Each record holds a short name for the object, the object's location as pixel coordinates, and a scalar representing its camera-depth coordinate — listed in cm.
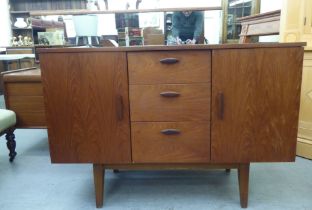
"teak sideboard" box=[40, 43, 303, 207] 115
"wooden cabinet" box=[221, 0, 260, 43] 411
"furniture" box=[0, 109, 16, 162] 174
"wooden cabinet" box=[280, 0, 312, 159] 178
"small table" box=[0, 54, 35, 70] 286
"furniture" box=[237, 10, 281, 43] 216
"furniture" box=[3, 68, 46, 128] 187
